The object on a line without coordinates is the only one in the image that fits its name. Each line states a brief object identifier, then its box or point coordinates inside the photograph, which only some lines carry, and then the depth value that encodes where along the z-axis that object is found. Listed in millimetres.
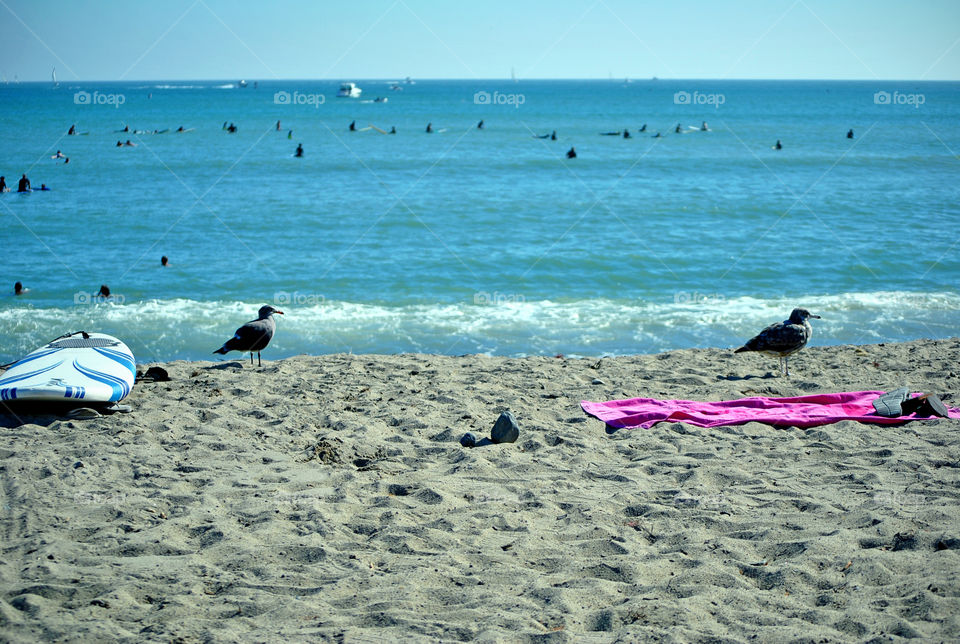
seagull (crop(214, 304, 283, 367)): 9586
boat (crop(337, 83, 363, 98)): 119562
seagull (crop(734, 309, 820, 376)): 9102
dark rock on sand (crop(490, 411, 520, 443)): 6621
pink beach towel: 7238
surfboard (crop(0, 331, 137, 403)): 7031
